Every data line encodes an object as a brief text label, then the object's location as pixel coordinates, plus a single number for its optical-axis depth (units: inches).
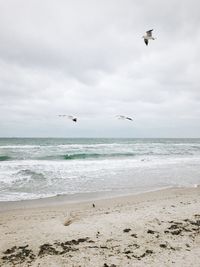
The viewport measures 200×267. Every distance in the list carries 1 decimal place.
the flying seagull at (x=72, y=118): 463.4
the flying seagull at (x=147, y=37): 384.5
